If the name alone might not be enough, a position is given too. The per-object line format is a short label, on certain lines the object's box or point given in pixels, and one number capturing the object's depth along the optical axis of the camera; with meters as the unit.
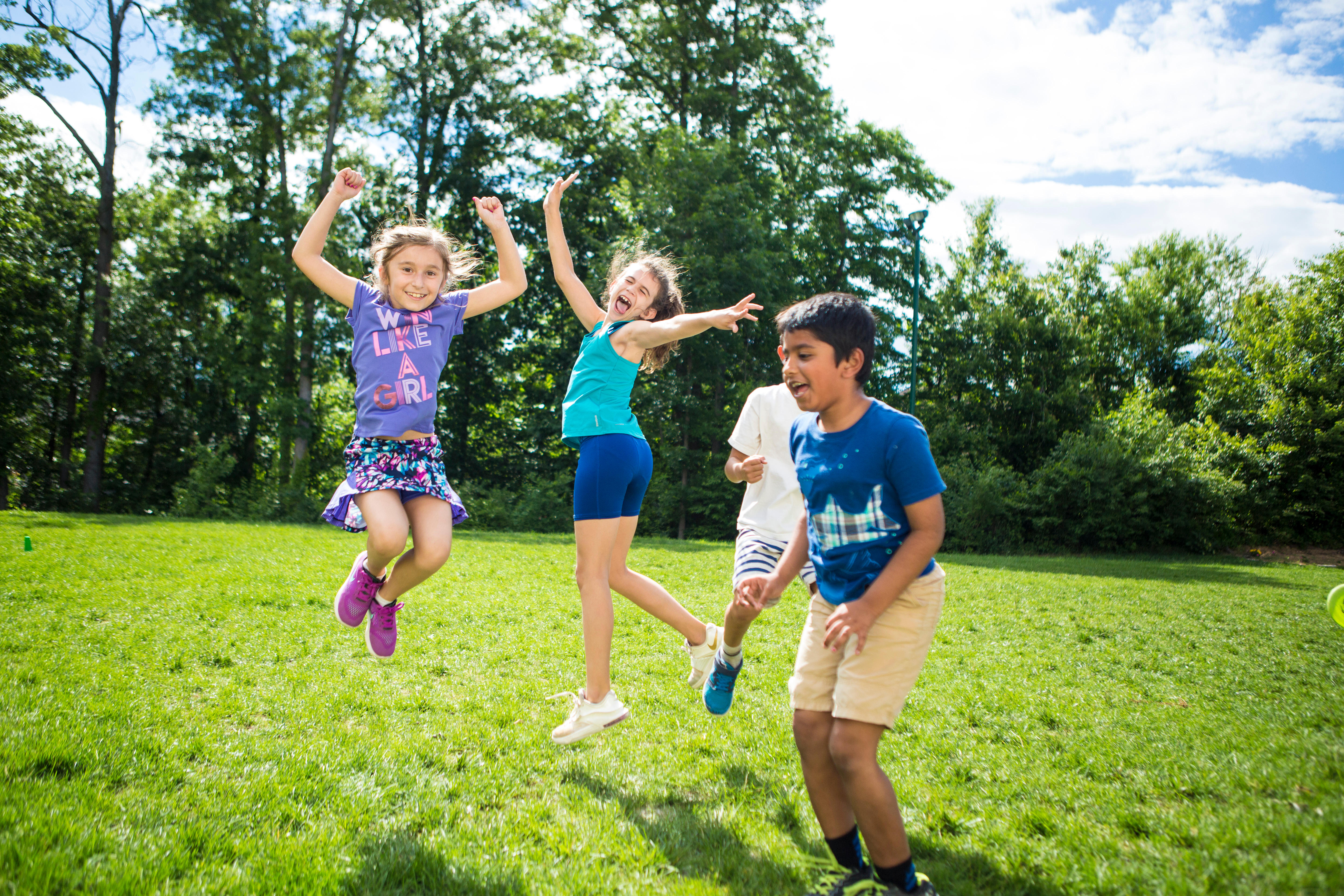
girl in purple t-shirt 3.85
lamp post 21.39
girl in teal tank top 3.80
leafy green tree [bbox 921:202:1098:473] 30.67
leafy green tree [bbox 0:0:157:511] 24.38
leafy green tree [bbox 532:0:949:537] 24.16
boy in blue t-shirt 2.41
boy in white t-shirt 3.87
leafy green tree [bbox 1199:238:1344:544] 23.89
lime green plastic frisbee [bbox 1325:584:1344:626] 4.92
